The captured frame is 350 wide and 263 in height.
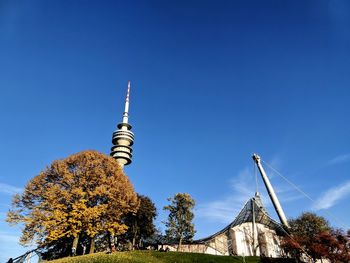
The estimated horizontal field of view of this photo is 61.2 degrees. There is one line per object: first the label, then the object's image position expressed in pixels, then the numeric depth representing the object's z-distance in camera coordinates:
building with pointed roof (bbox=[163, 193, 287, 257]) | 52.88
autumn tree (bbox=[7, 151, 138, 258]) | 36.16
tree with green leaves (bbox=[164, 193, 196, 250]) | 59.91
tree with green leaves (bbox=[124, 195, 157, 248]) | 58.72
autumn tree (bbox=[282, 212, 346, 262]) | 39.28
